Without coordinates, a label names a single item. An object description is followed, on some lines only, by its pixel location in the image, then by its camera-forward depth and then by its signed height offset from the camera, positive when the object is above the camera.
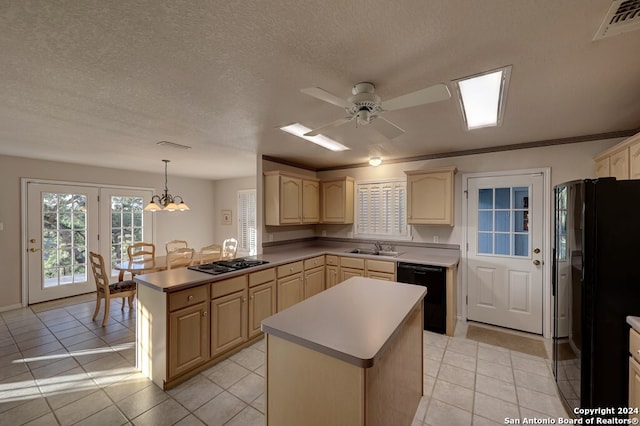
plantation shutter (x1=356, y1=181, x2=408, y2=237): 4.19 +0.05
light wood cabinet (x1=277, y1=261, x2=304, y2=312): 3.37 -0.98
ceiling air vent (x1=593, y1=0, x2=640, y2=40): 1.10 +0.87
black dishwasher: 3.21 -0.97
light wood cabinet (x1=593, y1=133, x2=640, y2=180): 2.08 +0.46
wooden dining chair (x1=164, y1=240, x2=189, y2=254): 5.52 -0.74
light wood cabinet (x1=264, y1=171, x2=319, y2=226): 3.85 +0.21
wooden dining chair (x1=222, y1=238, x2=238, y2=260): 4.30 -0.68
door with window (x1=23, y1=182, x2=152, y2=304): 4.29 -0.37
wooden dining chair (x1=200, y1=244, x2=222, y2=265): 3.98 -0.65
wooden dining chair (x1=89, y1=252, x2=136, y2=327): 3.50 -1.07
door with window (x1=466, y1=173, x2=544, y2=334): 3.23 -0.51
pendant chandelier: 4.31 +0.11
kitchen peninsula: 2.26 -0.95
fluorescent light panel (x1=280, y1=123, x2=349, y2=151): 2.74 +0.89
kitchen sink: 4.10 -0.65
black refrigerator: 1.62 -0.47
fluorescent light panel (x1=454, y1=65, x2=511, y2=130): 1.73 +0.92
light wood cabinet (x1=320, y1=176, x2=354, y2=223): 4.45 +0.21
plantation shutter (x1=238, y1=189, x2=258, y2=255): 6.43 -0.24
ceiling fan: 1.41 +0.65
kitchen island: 1.15 -0.74
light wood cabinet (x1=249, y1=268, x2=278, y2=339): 2.98 -1.02
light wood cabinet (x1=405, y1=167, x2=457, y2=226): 3.54 +0.22
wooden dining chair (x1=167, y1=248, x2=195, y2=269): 3.70 -0.66
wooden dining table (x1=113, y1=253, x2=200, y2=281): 3.58 -0.76
